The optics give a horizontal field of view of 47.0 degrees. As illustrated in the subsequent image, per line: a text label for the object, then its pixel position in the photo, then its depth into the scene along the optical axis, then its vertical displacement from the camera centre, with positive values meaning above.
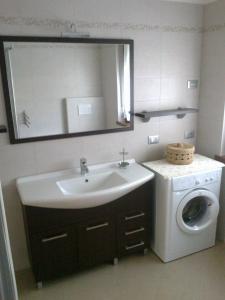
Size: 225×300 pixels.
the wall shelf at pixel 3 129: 1.99 -0.30
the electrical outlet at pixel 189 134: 2.83 -0.54
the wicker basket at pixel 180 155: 2.43 -0.65
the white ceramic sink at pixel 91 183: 2.19 -0.82
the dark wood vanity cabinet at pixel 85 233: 1.97 -1.17
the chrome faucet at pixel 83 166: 2.26 -0.68
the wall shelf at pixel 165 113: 2.43 -0.27
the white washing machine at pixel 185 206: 2.23 -1.09
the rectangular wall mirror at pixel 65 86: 2.00 +0.01
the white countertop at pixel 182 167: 2.27 -0.75
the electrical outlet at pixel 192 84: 2.70 -0.01
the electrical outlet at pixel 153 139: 2.65 -0.55
